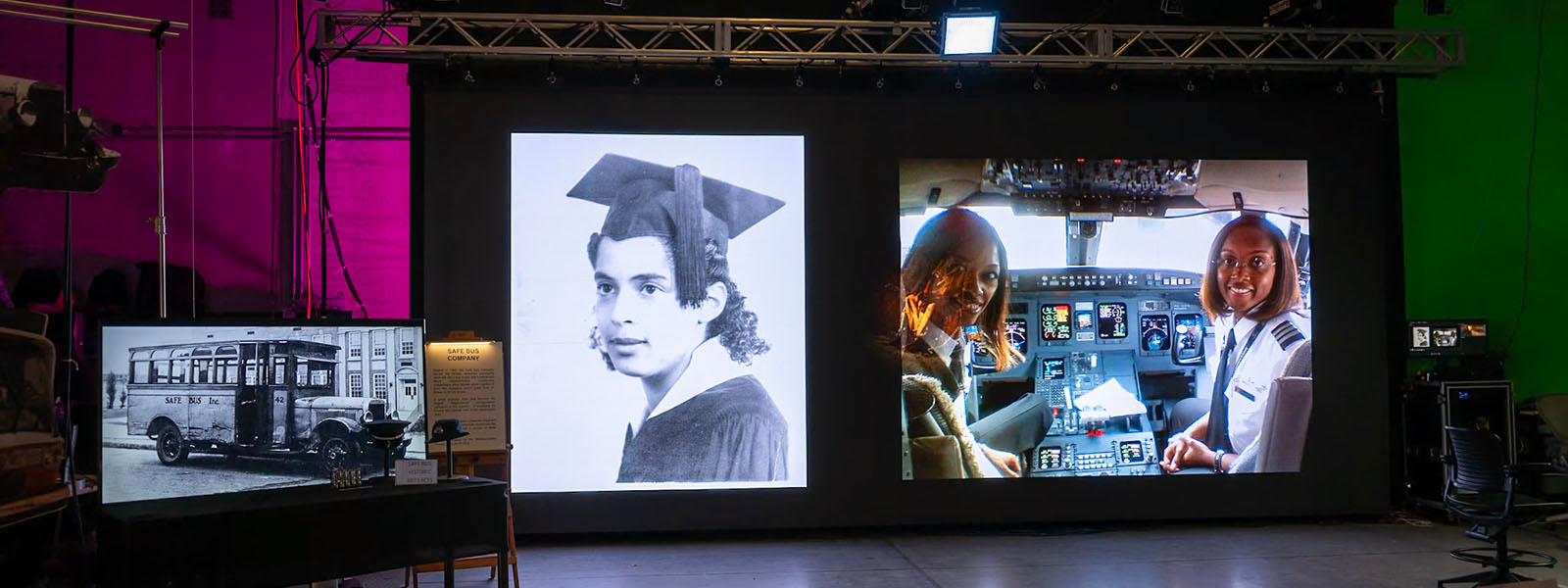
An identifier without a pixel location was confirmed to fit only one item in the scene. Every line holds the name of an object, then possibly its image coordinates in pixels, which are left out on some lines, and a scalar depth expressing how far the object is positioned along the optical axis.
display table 3.56
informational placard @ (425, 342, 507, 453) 5.56
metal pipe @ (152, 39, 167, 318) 4.48
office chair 5.30
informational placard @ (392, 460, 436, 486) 4.25
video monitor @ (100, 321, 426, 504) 4.03
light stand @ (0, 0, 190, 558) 4.08
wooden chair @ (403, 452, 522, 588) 5.51
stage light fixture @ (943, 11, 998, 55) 6.26
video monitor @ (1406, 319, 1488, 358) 7.18
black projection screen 6.79
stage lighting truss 6.43
